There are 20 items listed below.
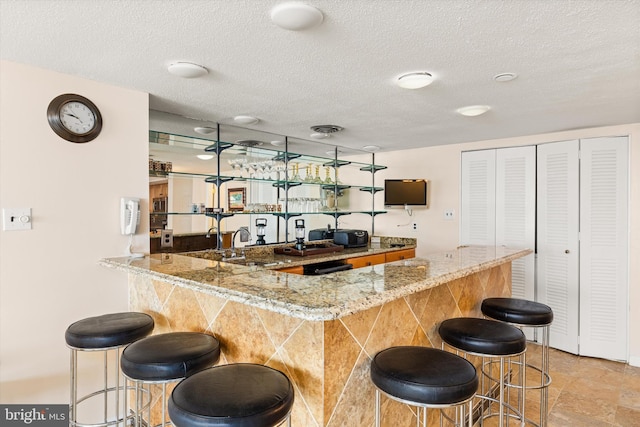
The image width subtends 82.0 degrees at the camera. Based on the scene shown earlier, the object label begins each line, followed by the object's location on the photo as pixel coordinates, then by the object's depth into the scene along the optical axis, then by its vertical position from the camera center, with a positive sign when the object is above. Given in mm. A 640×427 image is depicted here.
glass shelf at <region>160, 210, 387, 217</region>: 2998 -27
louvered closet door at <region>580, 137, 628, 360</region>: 3391 -337
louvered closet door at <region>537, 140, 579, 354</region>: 3609 -265
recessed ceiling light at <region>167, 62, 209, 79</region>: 2000 +783
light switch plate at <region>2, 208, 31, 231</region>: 1959 -51
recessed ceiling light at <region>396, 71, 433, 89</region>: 2131 +770
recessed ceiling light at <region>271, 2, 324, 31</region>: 1443 +790
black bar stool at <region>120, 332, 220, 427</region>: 1433 -594
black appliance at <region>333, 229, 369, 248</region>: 4203 -318
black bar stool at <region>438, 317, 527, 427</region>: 1718 -609
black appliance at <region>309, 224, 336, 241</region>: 4461 -287
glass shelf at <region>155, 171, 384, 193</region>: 3037 +291
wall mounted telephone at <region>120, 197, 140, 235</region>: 2359 -33
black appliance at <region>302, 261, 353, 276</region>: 3295 -529
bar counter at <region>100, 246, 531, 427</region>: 1329 -475
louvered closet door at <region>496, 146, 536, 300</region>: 3893 +32
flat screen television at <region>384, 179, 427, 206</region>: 4715 +242
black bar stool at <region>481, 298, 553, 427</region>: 2125 -617
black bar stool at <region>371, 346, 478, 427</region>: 1259 -597
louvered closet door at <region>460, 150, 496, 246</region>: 4195 +150
